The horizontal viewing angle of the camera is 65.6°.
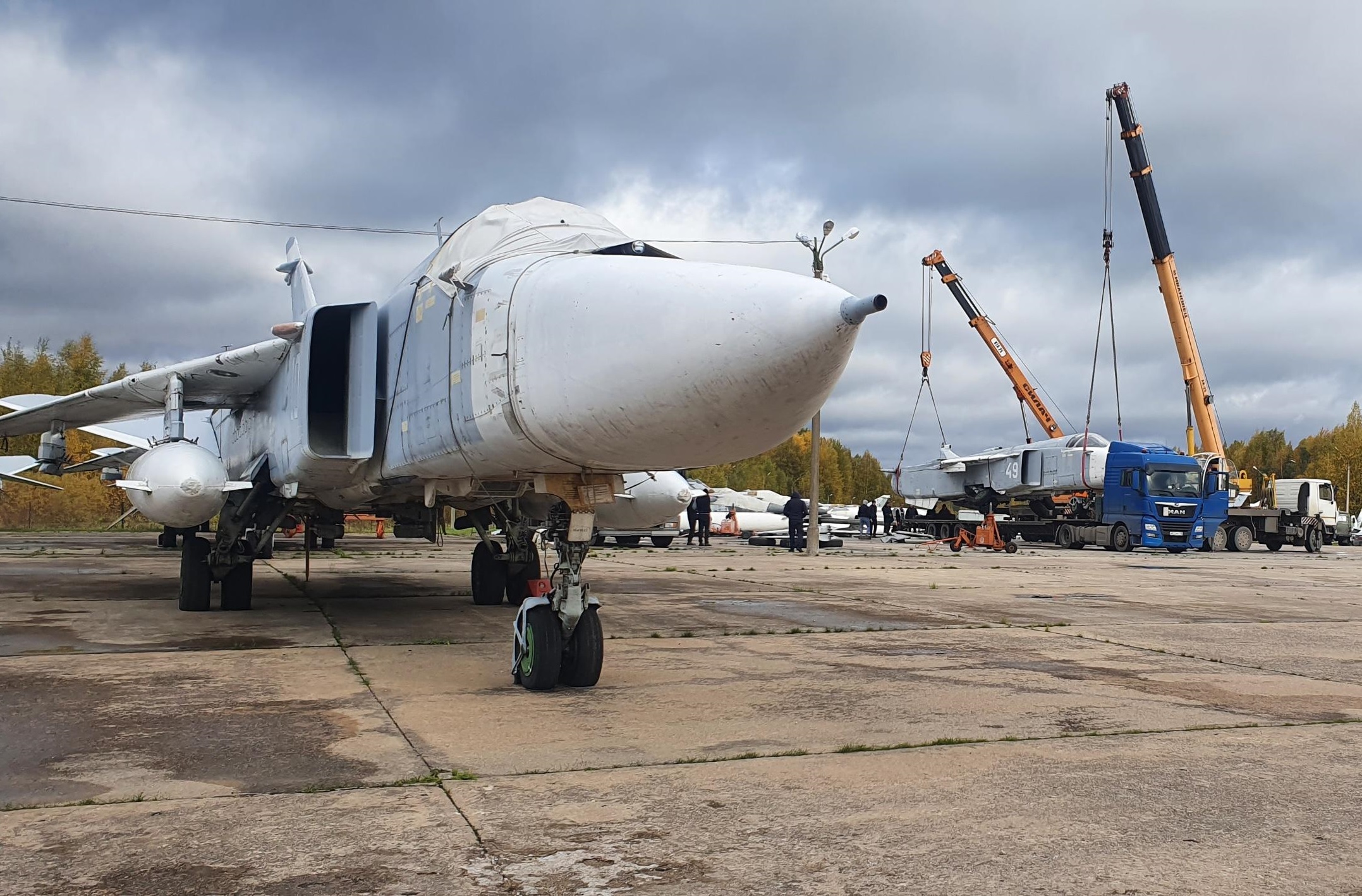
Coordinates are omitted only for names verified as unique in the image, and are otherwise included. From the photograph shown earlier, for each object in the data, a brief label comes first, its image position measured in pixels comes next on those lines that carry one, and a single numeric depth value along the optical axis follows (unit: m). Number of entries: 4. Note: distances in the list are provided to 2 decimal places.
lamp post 21.00
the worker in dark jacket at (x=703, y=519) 28.89
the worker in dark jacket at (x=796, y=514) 25.91
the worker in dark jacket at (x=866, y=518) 37.60
